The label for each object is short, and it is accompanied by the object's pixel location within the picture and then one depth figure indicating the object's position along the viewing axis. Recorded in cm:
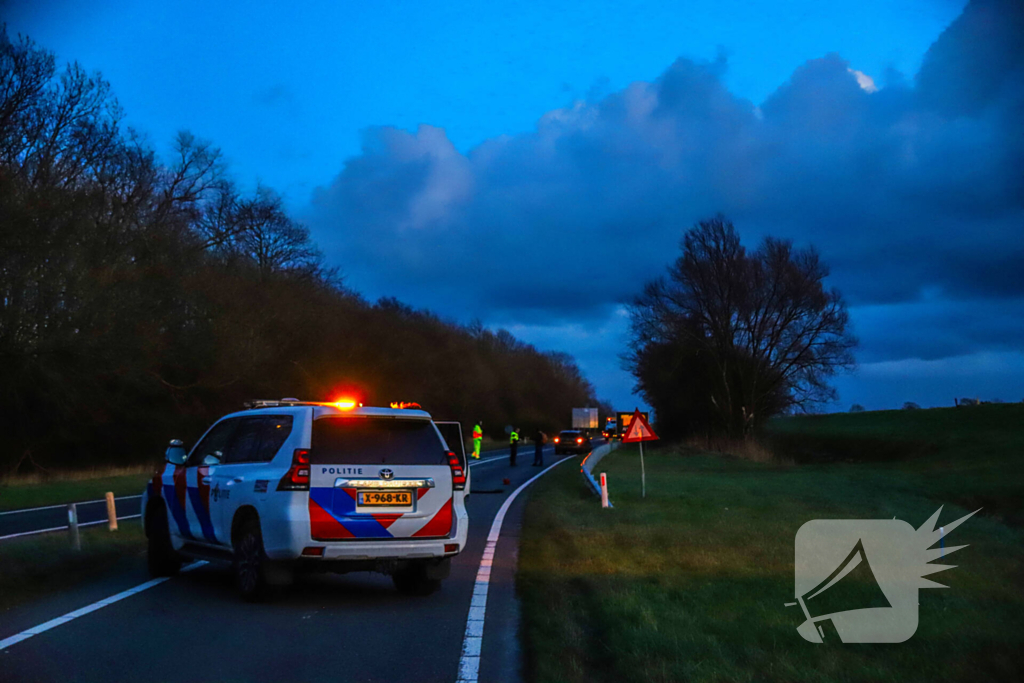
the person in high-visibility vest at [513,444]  4234
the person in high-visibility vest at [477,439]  4211
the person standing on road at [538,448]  4325
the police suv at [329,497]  902
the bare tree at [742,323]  5481
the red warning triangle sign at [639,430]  2244
